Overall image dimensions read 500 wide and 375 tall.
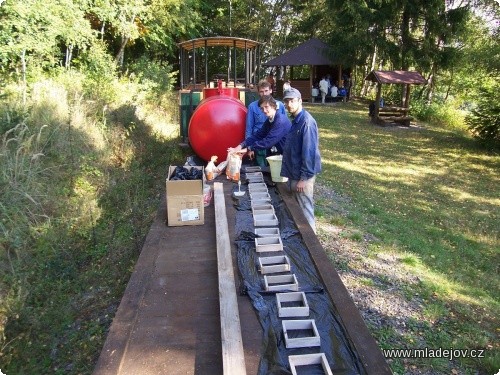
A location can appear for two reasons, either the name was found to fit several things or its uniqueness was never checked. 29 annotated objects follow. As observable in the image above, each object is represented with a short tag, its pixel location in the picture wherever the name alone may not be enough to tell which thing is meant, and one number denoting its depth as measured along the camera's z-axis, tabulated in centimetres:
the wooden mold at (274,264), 331
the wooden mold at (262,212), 441
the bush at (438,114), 1758
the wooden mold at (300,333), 247
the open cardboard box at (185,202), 400
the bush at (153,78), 1410
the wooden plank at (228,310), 223
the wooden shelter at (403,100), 1606
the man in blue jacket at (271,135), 567
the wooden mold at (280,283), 304
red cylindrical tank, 629
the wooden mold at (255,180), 547
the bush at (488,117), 1291
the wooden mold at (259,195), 488
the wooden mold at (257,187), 513
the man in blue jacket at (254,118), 601
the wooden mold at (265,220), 416
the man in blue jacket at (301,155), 443
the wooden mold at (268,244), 366
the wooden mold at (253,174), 573
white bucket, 540
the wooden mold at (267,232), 392
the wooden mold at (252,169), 599
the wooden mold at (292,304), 274
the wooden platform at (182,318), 231
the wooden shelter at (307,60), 2311
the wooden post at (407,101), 1634
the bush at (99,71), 1046
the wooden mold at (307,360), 230
